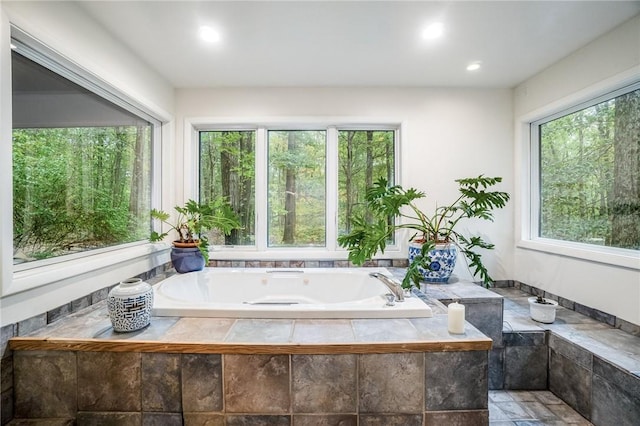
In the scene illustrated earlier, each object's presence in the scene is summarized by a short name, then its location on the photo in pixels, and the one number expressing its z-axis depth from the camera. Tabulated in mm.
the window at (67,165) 1417
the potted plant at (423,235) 2168
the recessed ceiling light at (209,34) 1839
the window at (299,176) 2793
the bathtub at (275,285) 2227
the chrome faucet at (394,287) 1673
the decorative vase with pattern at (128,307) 1326
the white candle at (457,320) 1328
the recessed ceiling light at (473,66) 2270
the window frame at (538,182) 1847
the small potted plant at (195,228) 2377
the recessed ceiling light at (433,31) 1798
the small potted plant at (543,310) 1938
